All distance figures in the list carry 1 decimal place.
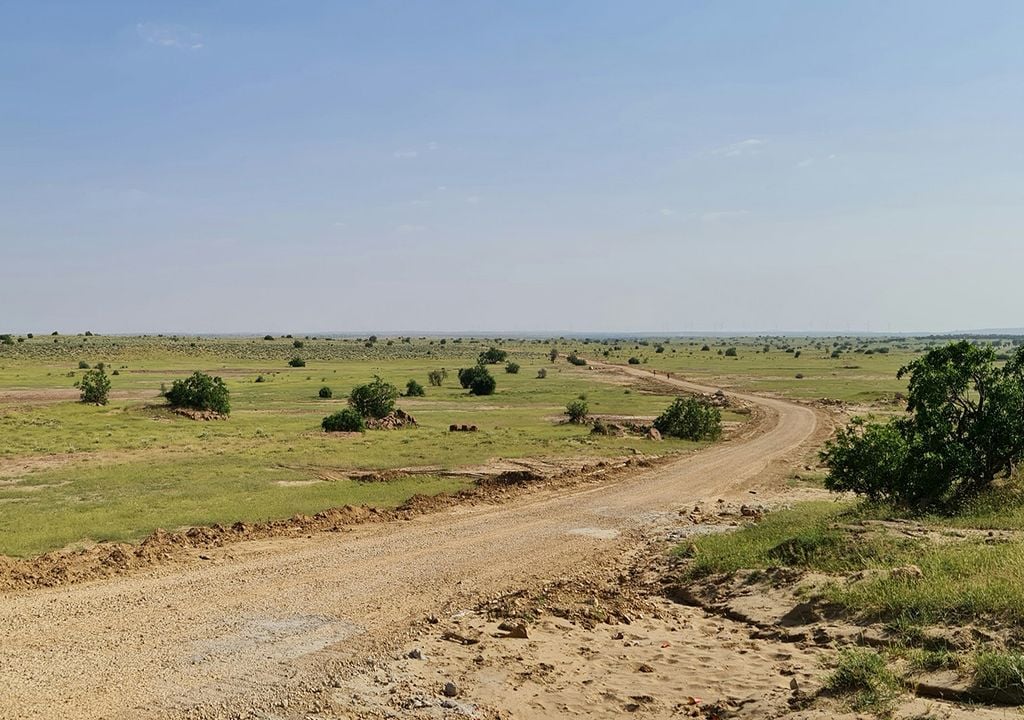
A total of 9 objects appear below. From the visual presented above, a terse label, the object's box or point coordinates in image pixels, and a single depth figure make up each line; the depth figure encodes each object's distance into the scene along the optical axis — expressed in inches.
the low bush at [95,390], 2147.8
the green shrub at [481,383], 2847.0
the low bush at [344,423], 1720.0
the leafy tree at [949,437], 751.1
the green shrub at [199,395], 1991.9
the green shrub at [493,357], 4913.9
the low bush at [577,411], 1942.7
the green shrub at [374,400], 1913.1
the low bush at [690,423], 1731.1
